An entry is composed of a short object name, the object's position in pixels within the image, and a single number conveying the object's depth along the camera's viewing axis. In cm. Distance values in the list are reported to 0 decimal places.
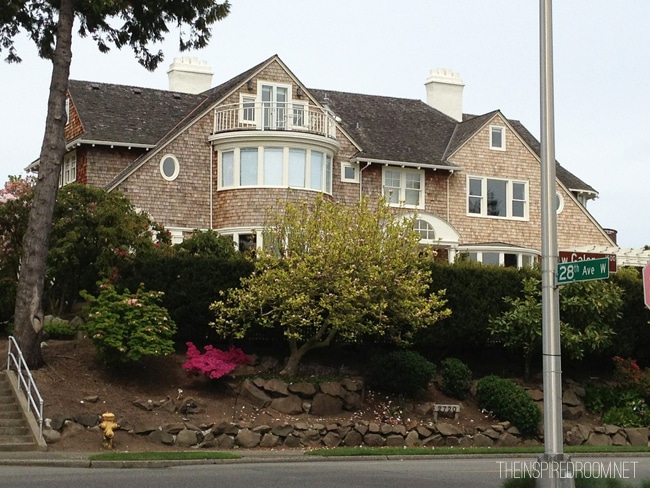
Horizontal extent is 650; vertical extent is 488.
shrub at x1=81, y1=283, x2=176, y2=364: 2812
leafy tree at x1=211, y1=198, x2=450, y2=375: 2983
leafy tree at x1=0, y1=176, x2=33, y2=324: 3309
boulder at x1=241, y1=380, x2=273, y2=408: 2921
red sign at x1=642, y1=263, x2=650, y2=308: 1902
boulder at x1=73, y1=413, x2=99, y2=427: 2620
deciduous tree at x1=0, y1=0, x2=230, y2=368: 2795
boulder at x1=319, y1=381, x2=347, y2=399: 2977
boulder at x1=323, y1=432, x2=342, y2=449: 2794
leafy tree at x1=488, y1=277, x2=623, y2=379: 3331
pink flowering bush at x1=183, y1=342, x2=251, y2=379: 2914
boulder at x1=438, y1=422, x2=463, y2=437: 2942
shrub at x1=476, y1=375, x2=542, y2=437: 3064
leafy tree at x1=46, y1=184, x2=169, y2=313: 3262
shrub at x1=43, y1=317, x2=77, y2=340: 3134
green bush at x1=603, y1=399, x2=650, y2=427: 3281
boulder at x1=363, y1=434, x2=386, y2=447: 2830
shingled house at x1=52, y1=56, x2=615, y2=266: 4053
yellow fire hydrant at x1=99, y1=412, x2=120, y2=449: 2520
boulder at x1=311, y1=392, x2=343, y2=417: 2938
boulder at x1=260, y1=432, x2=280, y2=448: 2717
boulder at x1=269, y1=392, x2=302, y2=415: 2911
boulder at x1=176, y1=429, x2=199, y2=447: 2653
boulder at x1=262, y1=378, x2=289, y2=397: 2950
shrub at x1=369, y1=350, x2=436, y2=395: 3059
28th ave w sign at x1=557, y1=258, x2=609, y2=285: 1467
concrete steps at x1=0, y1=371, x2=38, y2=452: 2411
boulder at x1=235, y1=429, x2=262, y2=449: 2694
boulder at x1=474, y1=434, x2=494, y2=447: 2975
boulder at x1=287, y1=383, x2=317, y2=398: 2959
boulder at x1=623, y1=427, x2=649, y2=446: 3158
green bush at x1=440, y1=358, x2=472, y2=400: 3194
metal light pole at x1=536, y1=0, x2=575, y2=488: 1424
